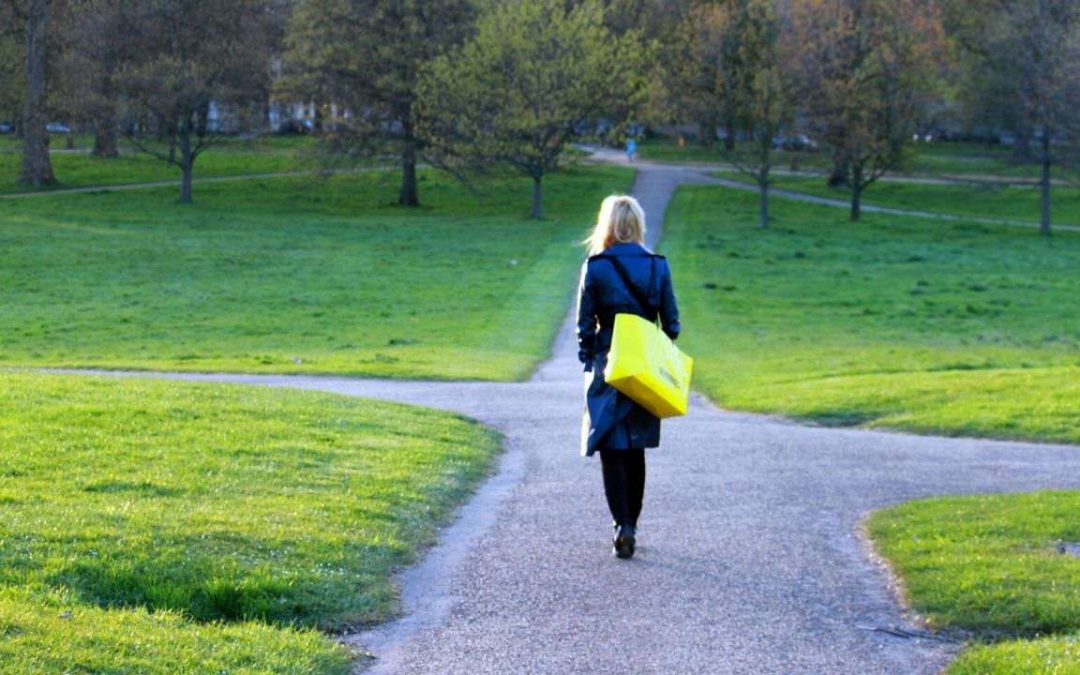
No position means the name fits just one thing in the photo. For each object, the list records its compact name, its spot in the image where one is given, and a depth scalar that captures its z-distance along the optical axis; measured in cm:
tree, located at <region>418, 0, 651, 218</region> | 5344
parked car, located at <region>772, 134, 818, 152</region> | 7426
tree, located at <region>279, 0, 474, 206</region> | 5556
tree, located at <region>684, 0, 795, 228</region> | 5316
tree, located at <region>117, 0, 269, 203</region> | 5325
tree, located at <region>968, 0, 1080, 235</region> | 5088
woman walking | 826
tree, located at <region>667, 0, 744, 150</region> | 5369
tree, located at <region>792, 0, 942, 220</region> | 5431
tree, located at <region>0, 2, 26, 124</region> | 6003
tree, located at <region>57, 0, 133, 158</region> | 5402
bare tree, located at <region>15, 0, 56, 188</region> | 5656
